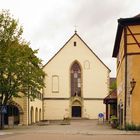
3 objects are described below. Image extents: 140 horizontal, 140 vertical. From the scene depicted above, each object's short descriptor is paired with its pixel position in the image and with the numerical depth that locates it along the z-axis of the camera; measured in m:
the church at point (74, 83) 49.49
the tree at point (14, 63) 26.45
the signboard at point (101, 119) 35.23
